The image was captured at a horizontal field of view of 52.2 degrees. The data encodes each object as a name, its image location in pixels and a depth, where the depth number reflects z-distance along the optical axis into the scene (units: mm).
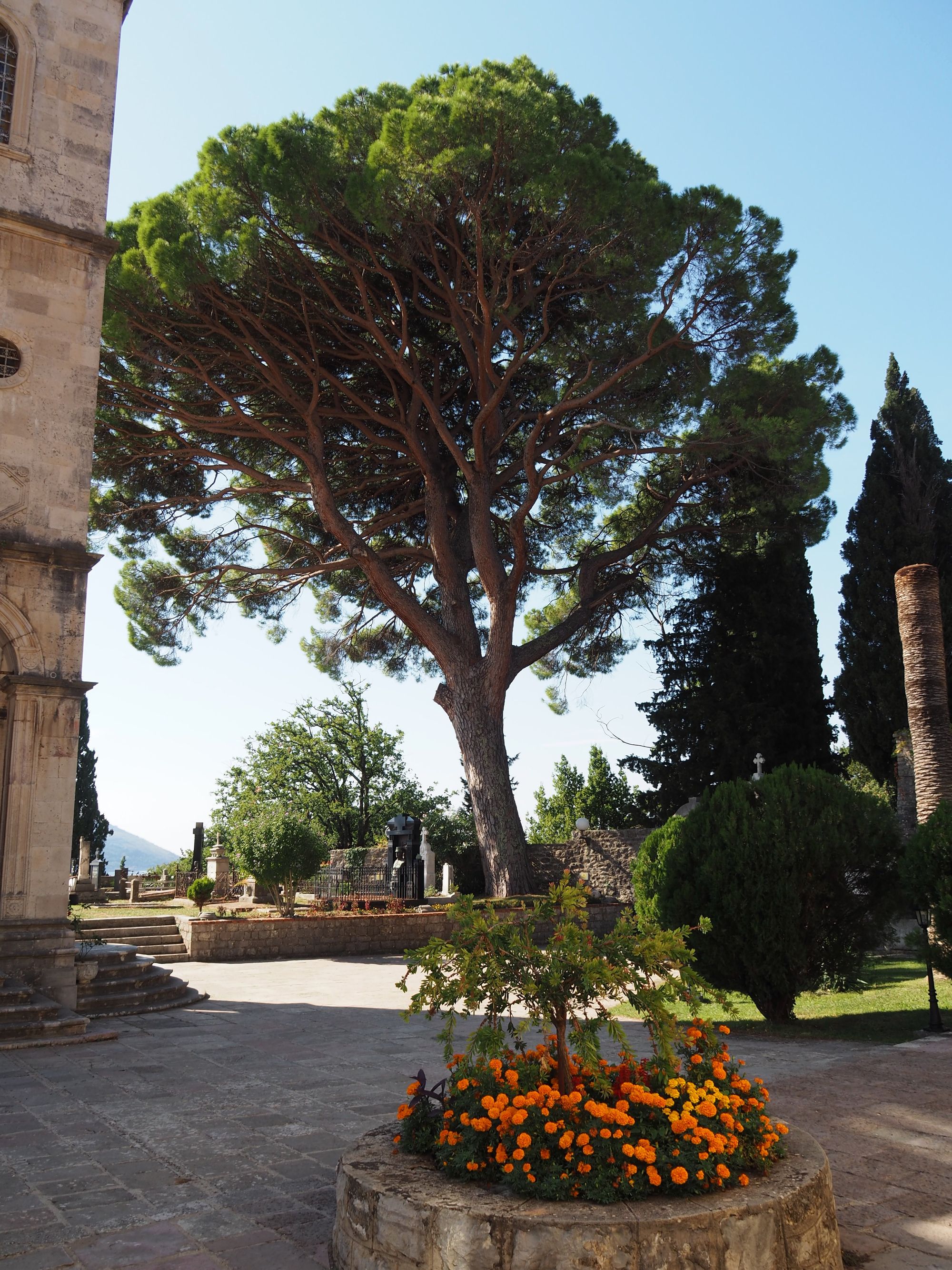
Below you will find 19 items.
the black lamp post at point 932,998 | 8828
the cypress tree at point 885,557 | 22078
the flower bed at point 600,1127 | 3158
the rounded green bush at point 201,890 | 18595
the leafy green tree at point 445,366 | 15102
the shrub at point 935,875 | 8562
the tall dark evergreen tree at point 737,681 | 23578
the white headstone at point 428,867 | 22062
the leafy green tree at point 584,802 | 33469
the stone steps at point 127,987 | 9781
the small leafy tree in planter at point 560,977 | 3500
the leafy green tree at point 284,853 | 17266
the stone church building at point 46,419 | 9375
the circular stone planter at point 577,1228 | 2883
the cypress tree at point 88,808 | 36188
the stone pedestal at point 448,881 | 21734
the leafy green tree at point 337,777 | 33719
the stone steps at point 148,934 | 14812
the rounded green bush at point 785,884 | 8680
